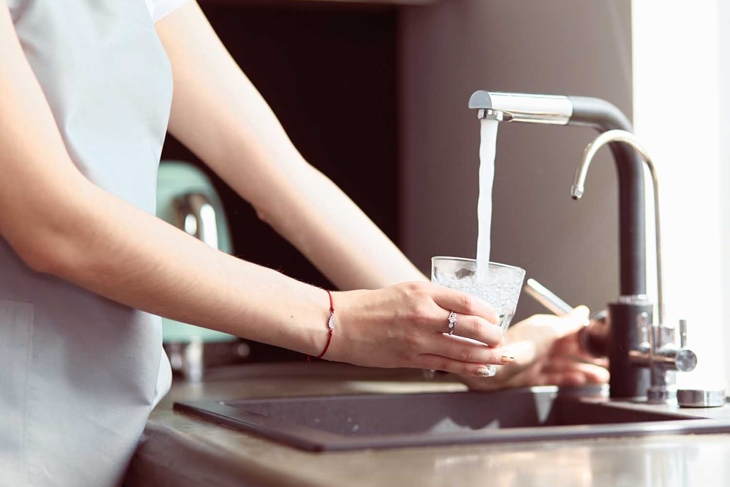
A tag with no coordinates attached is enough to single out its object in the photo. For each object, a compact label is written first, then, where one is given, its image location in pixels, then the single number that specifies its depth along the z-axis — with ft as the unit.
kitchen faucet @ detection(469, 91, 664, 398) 5.36
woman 4.19
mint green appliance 6.95
